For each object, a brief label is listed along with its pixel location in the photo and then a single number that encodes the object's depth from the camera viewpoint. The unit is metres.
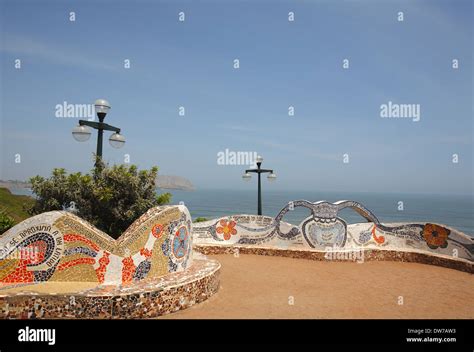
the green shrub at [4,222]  9.02
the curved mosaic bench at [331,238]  11.03
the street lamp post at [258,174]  13.70
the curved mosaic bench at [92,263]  5.38
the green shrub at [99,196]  8.01
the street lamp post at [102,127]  6.66
